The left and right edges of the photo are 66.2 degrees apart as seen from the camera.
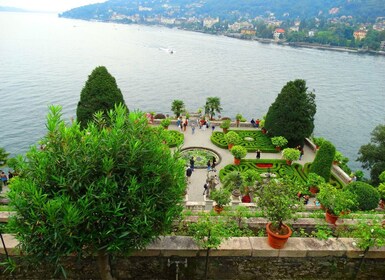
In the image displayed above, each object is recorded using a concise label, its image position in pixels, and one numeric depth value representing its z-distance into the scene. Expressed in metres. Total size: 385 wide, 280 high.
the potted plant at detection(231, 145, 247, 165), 25.56
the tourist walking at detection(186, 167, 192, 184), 23.33
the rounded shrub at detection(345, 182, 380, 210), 16.41
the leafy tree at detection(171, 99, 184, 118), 35.94
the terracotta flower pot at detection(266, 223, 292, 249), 8.16
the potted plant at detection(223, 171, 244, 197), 19.89
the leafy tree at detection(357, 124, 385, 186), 26.28
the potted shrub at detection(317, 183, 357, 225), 9.45
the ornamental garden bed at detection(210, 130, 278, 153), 29.45
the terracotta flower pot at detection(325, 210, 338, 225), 9.95
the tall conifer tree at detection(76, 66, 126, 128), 26.80
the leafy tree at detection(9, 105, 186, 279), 5.73
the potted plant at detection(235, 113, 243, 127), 34.81
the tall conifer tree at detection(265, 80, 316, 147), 28.88
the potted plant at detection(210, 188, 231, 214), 12.36
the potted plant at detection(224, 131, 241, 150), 28.41
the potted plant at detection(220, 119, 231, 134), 32.88
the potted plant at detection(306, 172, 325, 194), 21.19
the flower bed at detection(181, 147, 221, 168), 26.48
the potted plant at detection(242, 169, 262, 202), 20.02
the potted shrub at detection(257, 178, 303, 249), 8.06
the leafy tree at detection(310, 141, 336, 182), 22.61
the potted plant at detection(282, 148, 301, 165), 25.72
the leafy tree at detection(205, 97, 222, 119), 37.34
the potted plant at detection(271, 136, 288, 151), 28.69
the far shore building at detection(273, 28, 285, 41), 177.75
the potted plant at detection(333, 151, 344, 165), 26.86
